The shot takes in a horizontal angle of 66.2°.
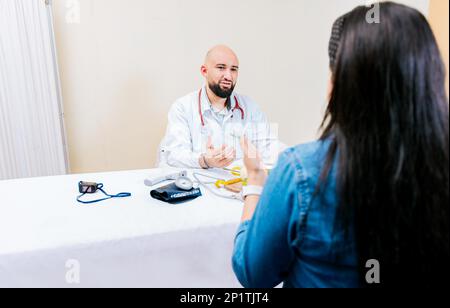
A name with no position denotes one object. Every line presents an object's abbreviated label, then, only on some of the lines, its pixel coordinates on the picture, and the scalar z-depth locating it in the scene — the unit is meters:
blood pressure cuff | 1.37
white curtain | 2.32
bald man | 2.20
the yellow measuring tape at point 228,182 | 1.53
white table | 1.10
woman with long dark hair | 0.55
